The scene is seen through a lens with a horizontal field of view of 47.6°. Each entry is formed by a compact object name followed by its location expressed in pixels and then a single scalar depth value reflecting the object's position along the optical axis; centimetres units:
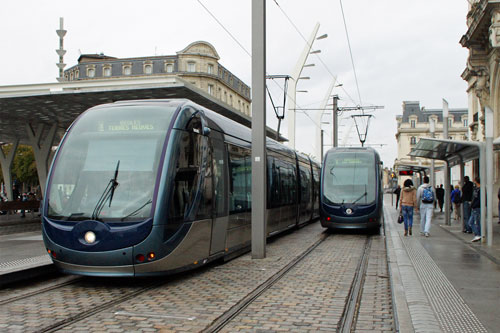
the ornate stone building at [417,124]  9300
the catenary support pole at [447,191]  2058
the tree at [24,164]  5881
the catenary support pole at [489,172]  1288
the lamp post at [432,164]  2645
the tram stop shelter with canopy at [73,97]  1680
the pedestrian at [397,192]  3619
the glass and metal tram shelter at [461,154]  1309
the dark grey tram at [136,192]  779
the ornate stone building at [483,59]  2005
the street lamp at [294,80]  3391
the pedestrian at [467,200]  1658
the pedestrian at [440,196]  3107
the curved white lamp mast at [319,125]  4200
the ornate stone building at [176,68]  6994
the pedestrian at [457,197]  2230
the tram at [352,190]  1731
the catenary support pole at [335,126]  3424
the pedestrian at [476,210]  1442
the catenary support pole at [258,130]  1114
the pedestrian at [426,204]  1628
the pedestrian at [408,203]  1642
